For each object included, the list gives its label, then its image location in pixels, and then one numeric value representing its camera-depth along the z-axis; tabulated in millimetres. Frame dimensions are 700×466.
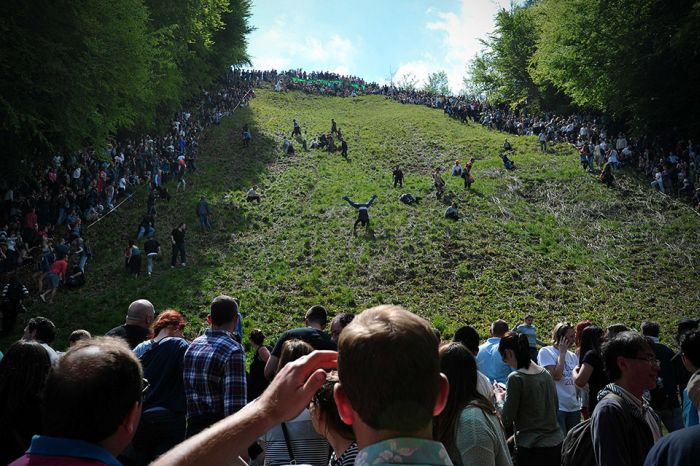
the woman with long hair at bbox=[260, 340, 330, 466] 4320
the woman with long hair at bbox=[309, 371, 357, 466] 3090
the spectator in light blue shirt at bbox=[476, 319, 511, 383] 7301
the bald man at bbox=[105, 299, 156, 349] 5773
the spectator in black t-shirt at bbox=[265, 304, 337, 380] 6156
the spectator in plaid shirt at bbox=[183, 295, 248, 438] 4867
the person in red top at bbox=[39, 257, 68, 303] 17156
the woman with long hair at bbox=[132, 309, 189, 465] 4766
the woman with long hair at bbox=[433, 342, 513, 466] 3408
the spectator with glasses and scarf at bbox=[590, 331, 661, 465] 3543
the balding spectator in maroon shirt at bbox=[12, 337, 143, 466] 1968
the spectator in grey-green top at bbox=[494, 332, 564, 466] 5023
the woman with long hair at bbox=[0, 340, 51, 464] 3484
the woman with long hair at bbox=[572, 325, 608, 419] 5918
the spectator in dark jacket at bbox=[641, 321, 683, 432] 6516
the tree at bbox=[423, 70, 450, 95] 118188
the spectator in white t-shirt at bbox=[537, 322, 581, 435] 6781
